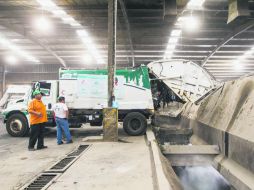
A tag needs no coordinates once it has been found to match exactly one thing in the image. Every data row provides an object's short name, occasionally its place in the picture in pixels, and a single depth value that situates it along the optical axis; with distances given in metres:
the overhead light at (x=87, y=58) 17.40
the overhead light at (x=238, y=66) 18.68
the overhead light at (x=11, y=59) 18.05
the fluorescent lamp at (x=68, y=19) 10.80
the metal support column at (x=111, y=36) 7.04
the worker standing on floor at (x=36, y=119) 6.08
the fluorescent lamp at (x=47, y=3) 9.23
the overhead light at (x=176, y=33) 12.47
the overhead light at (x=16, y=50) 14.58
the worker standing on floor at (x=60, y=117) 6.92
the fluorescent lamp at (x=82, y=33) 12.64
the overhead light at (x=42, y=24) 11.03
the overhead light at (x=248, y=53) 15.93
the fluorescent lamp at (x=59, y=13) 10.12
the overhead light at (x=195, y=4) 9.16
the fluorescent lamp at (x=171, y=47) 14.84
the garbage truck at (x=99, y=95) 7.95
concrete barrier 3.66
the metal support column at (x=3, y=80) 20.26
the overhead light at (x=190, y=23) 10.88
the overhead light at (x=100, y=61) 18.21
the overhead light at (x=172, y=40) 13.67
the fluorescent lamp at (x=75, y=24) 11.47
